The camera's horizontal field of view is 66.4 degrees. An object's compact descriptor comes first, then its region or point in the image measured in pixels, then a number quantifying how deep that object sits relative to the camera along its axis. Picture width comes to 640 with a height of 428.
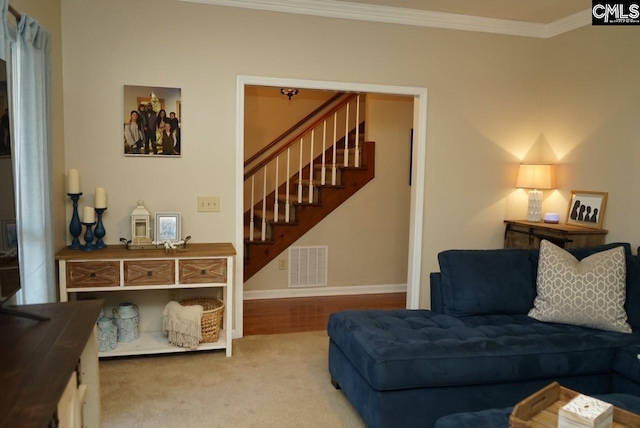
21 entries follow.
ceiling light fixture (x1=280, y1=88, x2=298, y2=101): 5.53
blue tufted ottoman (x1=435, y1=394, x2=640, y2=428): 1.89
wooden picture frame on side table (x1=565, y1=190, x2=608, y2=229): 3.91
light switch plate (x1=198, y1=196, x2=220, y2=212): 3.82
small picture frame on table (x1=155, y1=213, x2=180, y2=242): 3.68
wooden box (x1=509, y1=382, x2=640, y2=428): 1.70
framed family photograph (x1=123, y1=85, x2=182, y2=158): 3.64
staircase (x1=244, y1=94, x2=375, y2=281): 5.19
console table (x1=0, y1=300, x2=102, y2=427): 1.21
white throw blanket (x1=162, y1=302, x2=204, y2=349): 3.49
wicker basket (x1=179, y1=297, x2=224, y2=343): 3.60
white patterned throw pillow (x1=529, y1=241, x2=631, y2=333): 2.94
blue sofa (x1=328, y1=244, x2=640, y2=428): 2.43
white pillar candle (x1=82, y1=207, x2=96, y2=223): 3.44
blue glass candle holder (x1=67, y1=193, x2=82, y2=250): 3.45
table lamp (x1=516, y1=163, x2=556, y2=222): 4.36
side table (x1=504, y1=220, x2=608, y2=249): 3.81
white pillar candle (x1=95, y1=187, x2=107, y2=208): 3.46
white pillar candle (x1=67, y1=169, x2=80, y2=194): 3.40
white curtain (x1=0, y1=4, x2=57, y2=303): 2.51
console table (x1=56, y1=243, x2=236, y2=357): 3.27
